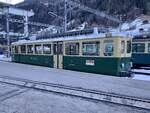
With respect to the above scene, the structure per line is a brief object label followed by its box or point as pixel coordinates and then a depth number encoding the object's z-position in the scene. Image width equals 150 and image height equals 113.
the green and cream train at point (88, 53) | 7.21
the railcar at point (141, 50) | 9.77
